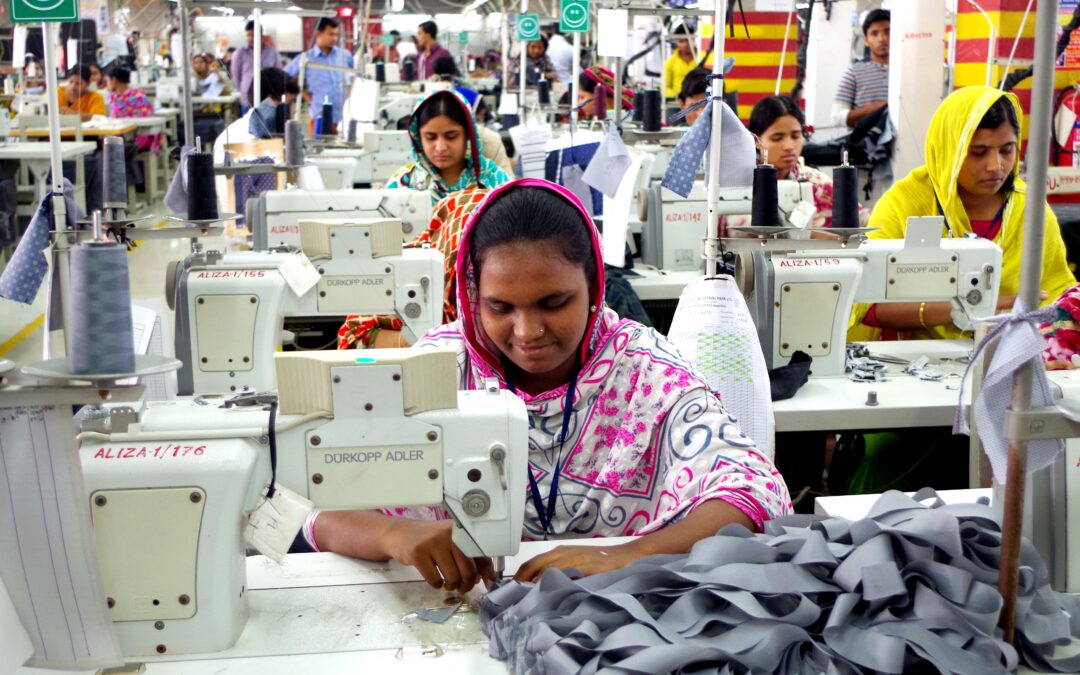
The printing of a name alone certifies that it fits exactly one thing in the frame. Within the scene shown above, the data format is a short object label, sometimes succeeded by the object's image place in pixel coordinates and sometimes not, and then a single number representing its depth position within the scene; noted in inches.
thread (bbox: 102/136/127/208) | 104.5
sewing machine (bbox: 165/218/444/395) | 92.4
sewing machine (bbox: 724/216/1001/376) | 106.0
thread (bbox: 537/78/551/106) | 344.8
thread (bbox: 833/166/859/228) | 112.4
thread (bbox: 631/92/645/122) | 219.5
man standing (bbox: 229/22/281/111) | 438.9
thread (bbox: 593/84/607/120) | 261.0
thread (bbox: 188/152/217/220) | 107.9
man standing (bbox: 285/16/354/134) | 389.7
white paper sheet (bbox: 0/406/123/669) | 49.3
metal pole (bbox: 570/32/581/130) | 230.7
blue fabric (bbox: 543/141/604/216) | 174.6
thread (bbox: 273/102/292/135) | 209.2
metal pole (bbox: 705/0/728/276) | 90.8
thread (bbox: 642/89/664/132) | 208.7
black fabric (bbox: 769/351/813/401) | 104.4
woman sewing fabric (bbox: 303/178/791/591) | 62.0
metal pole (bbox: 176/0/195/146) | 135.5
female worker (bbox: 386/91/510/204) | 170.4
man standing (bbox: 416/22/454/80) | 474.3
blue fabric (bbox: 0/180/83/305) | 83.9
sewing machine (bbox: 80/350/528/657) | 52.0
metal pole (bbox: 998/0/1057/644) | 42.4
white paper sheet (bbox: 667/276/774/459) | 81.3
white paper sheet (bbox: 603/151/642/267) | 125.0
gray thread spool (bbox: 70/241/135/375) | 47.1
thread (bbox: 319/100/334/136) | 283.4
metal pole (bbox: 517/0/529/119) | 304.6
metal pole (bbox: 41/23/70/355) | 70.4
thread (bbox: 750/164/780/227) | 106.5
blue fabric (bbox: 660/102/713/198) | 98.3
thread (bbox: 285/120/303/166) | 165.3
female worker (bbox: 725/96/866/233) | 181.2
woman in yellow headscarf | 125.7
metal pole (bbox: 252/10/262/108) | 189.2
